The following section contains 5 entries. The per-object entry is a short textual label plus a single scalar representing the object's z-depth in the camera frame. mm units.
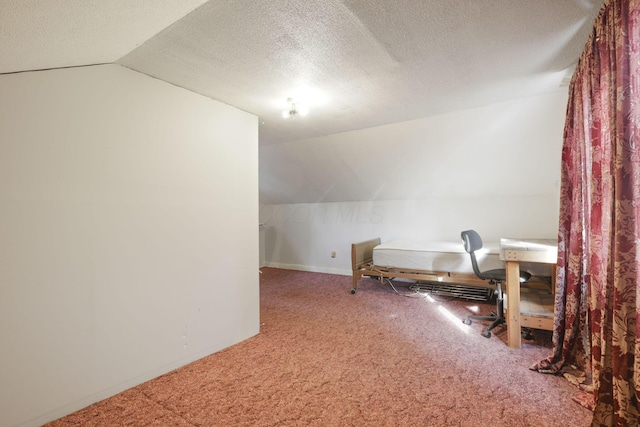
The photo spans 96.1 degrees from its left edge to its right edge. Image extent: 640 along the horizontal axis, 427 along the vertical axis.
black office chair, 2609
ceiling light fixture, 2488
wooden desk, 2242
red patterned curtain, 1124
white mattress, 3326
